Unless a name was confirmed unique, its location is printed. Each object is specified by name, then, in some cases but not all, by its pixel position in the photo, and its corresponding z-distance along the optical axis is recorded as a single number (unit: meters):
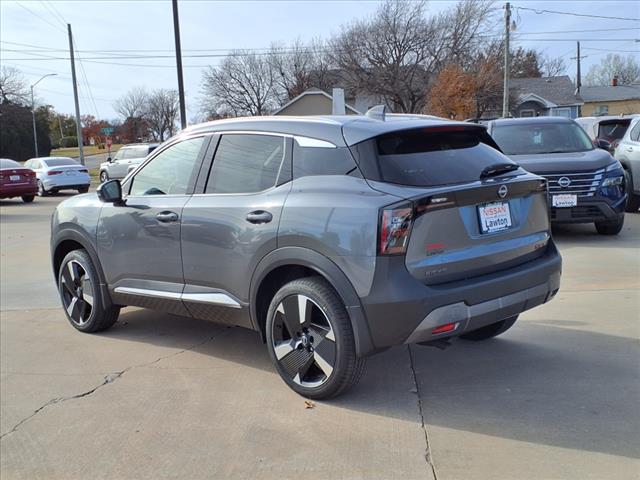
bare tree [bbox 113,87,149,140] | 85.44
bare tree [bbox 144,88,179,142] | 88.12
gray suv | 3.35
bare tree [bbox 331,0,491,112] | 47.56
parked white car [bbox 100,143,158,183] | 27.96
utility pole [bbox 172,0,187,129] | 20.58
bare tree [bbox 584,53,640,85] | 80.25
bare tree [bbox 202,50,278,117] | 65.00
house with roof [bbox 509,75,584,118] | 50.69
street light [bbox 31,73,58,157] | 60.16
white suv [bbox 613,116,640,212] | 10.76
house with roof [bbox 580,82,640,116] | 55.44
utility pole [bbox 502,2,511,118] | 32.03
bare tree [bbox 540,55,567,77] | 74.04
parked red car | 19.39
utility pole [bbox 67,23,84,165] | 32.94
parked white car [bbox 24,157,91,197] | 22.55
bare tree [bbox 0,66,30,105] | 68.69
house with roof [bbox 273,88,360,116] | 43.09
